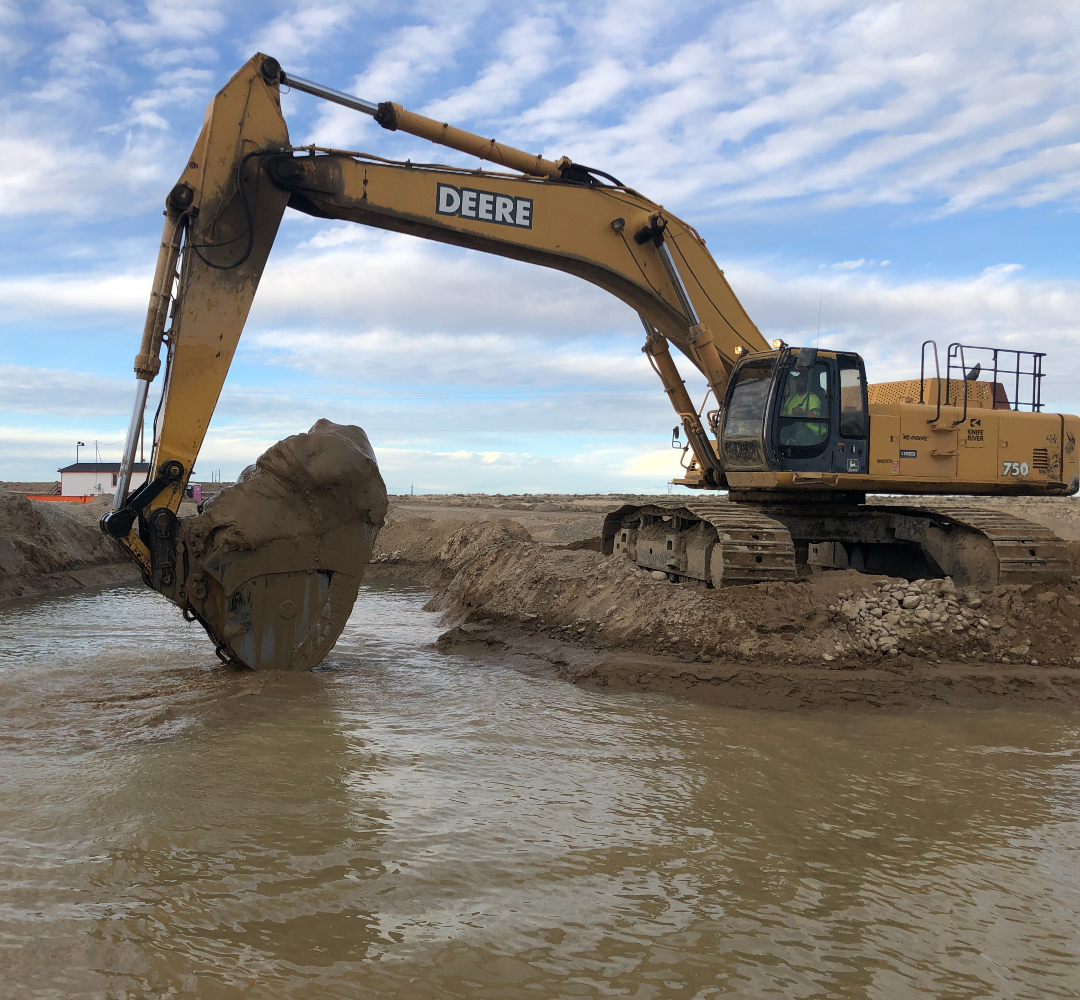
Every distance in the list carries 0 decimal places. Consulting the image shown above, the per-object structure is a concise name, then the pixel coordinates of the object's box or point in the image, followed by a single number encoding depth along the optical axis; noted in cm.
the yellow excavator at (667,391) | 647
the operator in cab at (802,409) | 841
